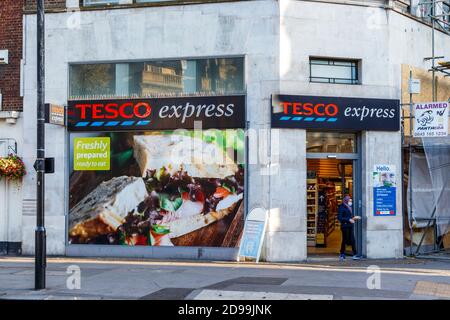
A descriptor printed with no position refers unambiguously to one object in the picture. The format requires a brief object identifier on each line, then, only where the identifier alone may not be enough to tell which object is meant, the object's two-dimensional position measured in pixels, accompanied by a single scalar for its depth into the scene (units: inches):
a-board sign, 614.2
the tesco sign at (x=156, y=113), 639.1
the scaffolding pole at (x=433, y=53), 716.0
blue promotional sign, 650.8
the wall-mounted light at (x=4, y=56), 707.4
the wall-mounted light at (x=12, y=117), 693.9
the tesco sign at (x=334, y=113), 630.5
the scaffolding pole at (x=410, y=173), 673.0
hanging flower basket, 674.8
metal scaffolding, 688.9
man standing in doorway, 641.0
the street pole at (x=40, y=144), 468.8
